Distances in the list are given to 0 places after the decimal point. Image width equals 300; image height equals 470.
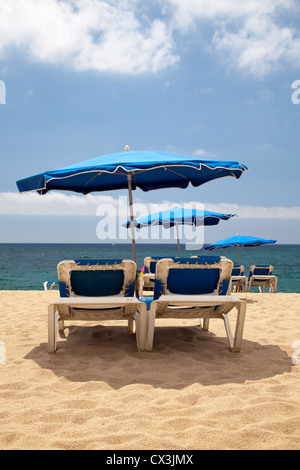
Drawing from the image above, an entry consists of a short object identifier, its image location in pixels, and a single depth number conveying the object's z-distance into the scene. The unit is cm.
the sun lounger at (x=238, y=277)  1155
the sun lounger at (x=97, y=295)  371
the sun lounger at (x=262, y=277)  1330
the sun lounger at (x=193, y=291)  377
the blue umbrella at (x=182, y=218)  860
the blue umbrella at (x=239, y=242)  1225
